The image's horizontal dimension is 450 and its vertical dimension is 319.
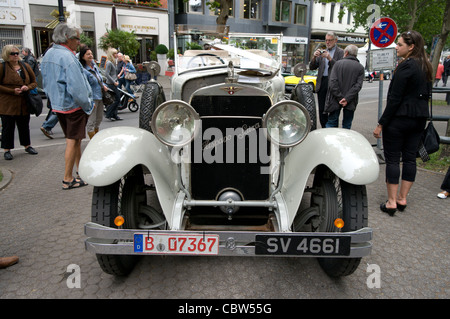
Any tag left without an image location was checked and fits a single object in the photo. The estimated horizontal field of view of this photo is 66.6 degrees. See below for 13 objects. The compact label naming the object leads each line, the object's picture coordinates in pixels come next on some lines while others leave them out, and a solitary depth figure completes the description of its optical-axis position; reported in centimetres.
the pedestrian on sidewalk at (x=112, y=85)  933
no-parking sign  594
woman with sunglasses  567
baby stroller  1115
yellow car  1633
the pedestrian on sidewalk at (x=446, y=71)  2228
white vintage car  233
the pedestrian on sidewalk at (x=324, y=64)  634
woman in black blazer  375
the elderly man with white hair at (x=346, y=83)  564
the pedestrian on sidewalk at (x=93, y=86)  543
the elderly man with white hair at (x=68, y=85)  425
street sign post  596
